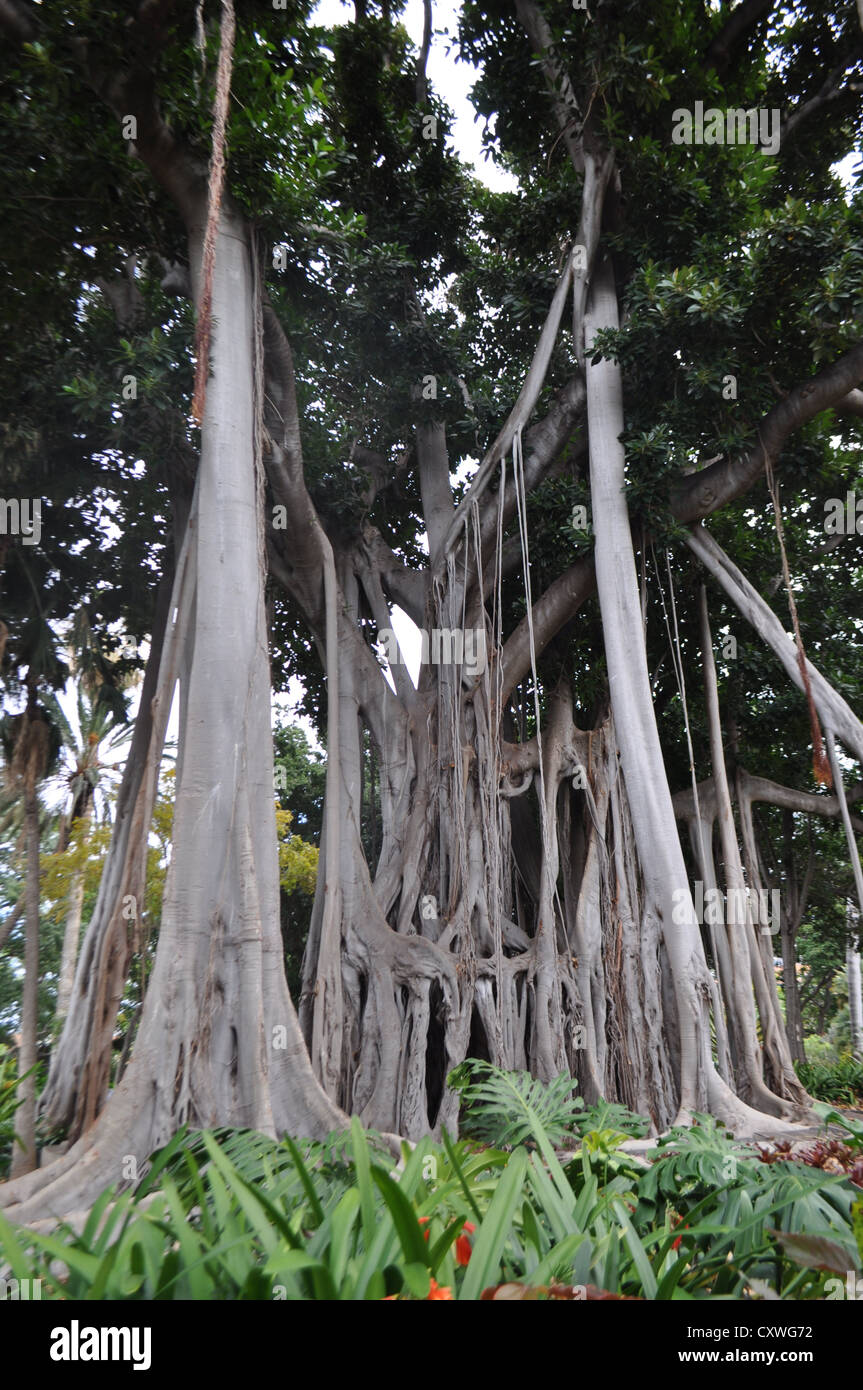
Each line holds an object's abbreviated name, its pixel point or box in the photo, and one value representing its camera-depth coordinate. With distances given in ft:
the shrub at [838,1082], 26.63
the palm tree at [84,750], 23.90
